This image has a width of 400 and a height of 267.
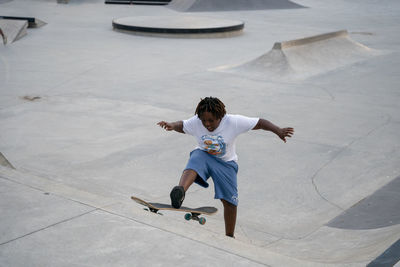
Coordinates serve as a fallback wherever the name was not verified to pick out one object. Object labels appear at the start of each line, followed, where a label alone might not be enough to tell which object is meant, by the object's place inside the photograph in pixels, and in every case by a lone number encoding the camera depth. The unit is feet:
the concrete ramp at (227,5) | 96.27
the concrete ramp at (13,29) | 62.60
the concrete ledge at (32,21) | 72.59
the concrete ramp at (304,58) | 44.68
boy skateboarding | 14.40
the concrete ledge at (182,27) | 66.08
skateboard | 14.84
